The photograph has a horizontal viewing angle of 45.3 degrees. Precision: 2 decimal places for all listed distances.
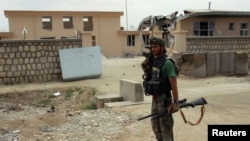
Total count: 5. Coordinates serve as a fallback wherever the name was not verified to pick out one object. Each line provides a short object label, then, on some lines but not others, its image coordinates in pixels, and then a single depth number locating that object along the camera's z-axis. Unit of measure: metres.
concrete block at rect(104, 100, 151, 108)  7.80
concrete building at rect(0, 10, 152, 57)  30.19
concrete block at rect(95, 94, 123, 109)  8.64
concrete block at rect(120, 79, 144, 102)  8.00
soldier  3.99
